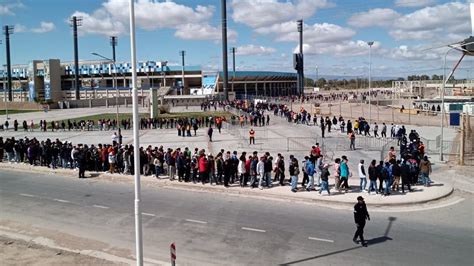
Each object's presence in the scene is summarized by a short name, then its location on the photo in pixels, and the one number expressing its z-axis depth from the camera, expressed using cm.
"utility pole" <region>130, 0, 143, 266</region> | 859
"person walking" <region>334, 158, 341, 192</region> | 1625
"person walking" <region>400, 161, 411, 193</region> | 1619
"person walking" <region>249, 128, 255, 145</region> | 2947
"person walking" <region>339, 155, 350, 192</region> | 1614
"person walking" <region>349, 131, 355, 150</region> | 2656
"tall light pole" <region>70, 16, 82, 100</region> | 9556
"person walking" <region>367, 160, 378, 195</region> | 1573
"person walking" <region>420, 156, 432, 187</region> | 1689
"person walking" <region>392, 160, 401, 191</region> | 1612
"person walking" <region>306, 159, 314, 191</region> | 1644
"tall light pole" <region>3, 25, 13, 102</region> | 10204
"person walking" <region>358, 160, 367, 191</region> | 1608
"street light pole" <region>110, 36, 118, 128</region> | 11984
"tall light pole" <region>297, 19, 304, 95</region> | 9898
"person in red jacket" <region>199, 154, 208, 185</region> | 1798
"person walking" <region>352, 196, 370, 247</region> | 1103
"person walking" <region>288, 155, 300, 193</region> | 1639
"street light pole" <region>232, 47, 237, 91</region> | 10874
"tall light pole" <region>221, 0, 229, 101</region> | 7962
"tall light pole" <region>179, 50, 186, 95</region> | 11312
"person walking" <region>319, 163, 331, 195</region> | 1580
